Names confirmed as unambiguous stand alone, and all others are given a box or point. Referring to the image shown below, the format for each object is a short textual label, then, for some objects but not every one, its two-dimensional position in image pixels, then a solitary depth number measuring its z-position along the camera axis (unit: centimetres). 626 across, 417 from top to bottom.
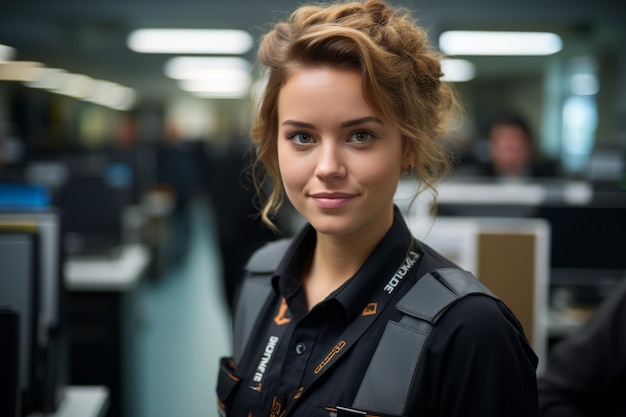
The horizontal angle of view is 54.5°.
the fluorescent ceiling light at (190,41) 683
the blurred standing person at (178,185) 725
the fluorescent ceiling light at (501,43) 747
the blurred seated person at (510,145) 415
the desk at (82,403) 159
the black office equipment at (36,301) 144
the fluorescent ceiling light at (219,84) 1253
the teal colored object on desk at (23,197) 285
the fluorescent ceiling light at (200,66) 952
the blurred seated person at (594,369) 131
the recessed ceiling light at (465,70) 1082
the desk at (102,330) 306
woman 91
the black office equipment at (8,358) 117
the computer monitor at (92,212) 371
